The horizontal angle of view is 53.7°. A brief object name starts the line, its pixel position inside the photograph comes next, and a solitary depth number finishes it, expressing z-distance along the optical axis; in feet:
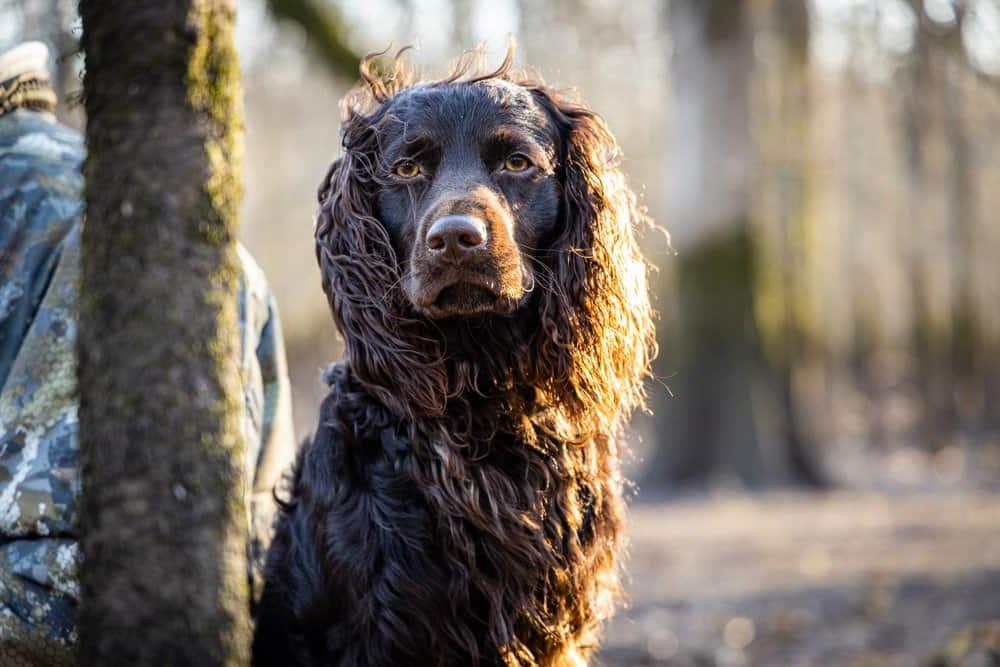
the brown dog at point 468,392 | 10.11
